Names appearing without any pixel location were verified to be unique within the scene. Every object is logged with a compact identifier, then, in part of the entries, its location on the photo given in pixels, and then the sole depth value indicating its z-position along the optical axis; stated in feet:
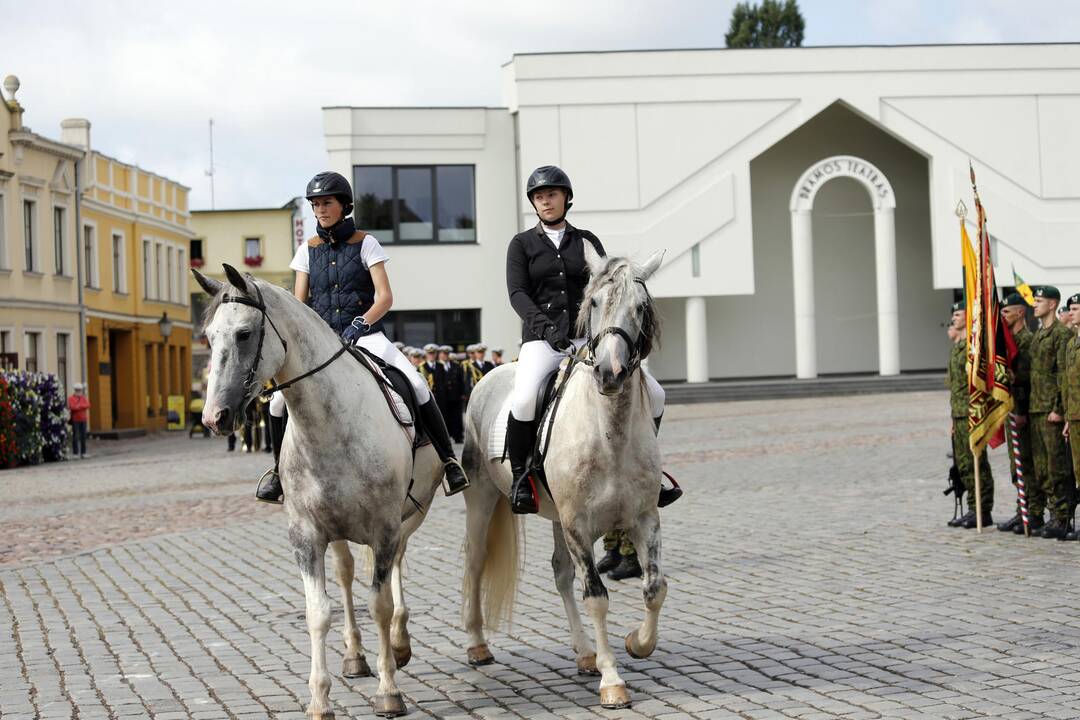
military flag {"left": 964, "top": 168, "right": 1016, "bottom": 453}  43.32
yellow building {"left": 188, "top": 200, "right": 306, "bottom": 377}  292.81
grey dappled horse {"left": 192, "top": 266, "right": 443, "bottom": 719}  21.56
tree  284.00
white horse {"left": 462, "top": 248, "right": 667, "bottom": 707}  22.39
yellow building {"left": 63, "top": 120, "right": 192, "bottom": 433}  164.35
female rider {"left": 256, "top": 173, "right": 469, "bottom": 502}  26.21
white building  151.12
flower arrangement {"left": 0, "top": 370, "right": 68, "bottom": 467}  101.50
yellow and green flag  44.47
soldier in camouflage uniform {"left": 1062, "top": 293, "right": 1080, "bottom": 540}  39.88
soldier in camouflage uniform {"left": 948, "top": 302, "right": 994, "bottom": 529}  44.16
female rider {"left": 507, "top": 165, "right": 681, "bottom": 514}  25.88
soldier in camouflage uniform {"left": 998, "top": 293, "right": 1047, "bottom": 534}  42.65
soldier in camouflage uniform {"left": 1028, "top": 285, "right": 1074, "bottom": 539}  41.34
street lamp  157.03
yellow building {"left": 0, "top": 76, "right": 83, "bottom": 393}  138.62
